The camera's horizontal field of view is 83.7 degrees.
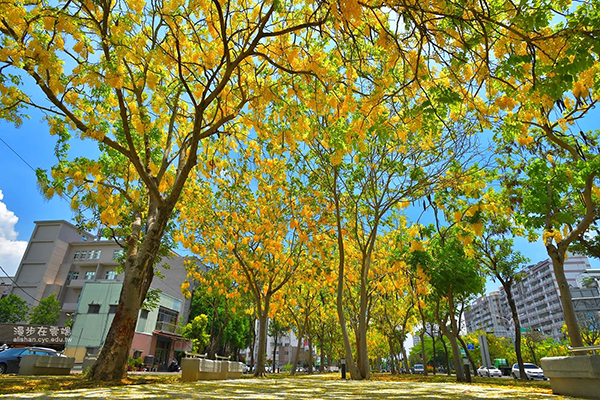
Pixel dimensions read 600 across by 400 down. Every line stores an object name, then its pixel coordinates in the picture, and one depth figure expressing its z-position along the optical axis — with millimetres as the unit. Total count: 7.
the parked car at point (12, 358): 11188
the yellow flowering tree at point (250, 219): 10133
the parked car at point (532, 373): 19472
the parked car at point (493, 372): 26366
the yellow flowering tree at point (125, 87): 5102
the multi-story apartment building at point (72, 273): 28812
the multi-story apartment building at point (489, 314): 91812
